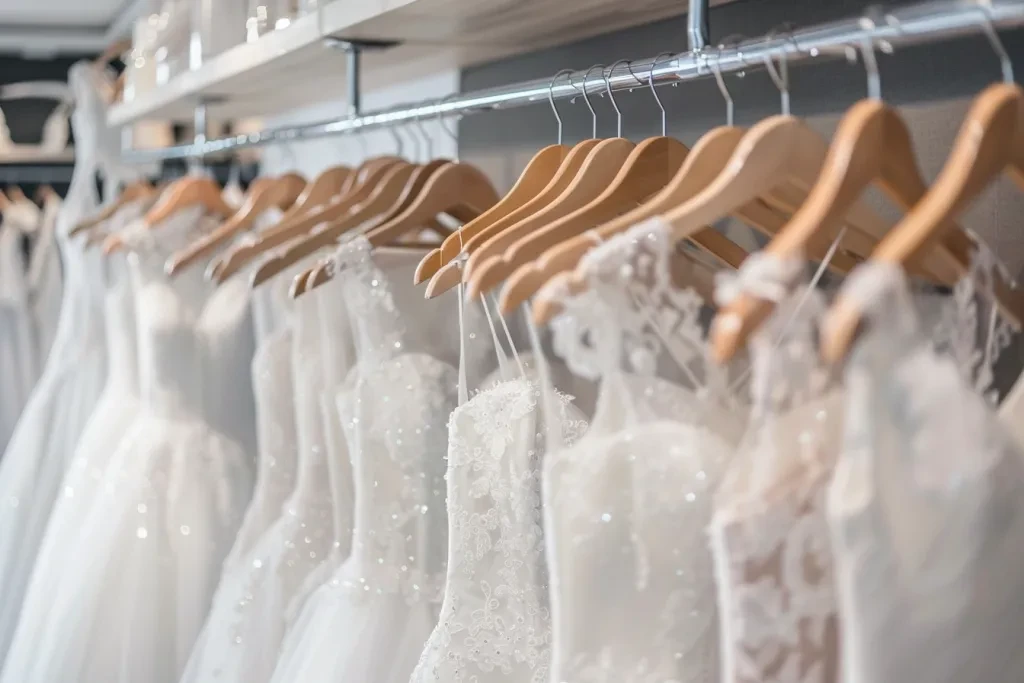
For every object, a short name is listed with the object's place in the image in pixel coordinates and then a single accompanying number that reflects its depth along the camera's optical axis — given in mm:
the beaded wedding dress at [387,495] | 1176
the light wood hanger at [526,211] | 916
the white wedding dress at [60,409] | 2066
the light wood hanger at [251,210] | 1453
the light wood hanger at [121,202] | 1954
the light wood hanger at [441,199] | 1146
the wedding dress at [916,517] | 595
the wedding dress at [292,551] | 1348
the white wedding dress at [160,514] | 1551
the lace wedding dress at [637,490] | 735
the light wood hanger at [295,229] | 1294
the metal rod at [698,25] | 854
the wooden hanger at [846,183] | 591
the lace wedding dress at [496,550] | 976
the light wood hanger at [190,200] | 1727
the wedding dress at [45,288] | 2967
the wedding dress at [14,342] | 2926
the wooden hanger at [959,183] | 568
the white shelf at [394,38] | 1175
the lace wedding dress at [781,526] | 639
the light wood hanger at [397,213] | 1163
